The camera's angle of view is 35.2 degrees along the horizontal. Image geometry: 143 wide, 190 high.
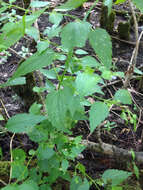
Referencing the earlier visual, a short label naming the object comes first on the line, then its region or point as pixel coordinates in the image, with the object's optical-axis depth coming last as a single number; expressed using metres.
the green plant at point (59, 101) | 0.58
